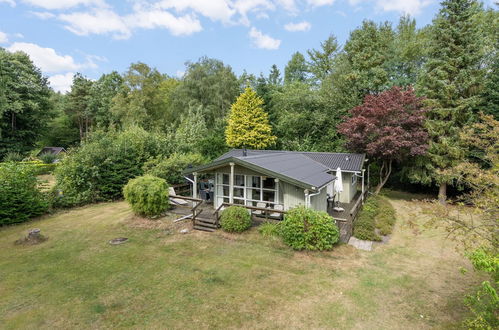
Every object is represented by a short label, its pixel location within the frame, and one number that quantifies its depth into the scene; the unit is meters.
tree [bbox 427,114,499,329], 3.66
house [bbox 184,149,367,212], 10.15
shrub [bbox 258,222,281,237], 9.43
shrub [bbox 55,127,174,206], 14.23
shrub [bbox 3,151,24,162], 24.27
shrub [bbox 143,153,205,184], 16.28
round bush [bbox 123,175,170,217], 11.51
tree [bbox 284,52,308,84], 42.45
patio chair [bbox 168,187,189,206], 13.27
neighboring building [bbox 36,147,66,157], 35.92
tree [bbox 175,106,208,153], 20.66
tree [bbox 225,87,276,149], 24.78
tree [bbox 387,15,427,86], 20.88
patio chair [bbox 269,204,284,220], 10.73
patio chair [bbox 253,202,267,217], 11.05
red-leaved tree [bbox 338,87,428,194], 15.23
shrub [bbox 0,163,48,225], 11.17
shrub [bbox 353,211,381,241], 9.57
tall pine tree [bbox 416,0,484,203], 14.52
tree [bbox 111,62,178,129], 32.06
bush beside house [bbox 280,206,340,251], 8.30
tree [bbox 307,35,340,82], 28.83
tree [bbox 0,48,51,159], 27.72
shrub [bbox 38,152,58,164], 29.52
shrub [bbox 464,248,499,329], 3.38
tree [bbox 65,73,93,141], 40.62
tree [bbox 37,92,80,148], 43.22
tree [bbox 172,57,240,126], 30.48
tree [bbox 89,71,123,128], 39.56
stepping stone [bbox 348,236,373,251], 8.81
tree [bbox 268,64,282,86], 38.38
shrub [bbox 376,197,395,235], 10.54
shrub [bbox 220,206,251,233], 9.73
